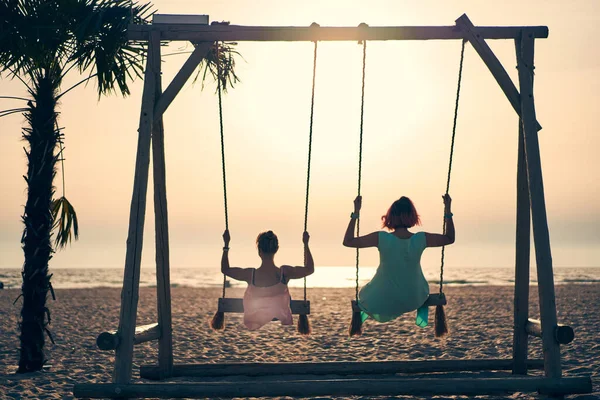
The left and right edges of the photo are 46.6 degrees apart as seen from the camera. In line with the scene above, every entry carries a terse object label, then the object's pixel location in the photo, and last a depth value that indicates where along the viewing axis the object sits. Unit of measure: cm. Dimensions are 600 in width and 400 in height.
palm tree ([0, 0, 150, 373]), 790
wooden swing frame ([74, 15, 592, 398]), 545
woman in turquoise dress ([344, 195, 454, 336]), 627
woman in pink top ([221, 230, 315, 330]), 670
